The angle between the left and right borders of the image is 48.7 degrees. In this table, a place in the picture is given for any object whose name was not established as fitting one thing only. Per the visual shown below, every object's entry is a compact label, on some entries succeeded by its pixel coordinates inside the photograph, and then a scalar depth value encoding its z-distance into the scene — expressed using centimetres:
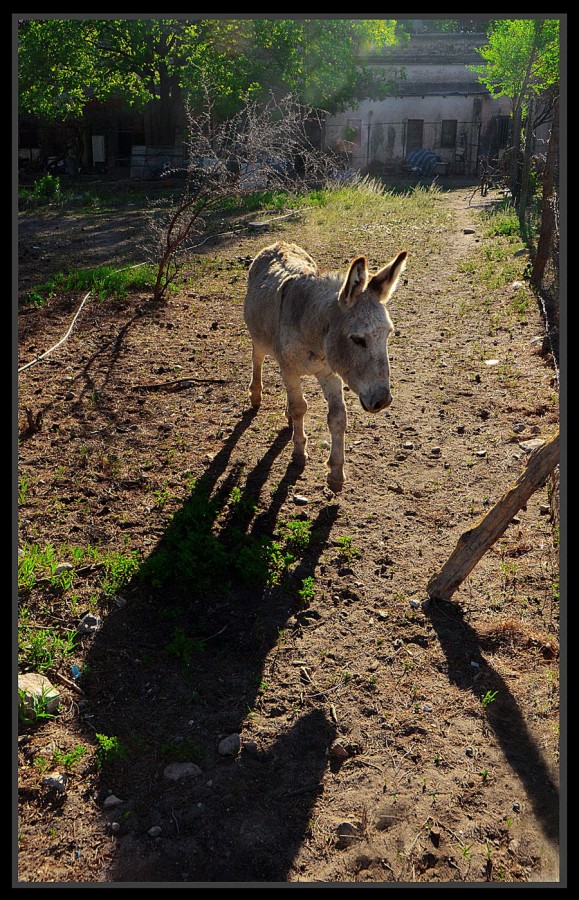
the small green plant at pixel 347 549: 531
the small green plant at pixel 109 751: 355
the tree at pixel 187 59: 2447
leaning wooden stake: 416
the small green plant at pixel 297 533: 545
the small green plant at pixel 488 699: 395
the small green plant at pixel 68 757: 350
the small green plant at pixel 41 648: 412
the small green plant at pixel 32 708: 371
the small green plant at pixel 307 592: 482
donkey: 490
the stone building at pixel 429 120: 3603
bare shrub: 1036
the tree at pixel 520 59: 1764
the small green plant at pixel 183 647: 425
